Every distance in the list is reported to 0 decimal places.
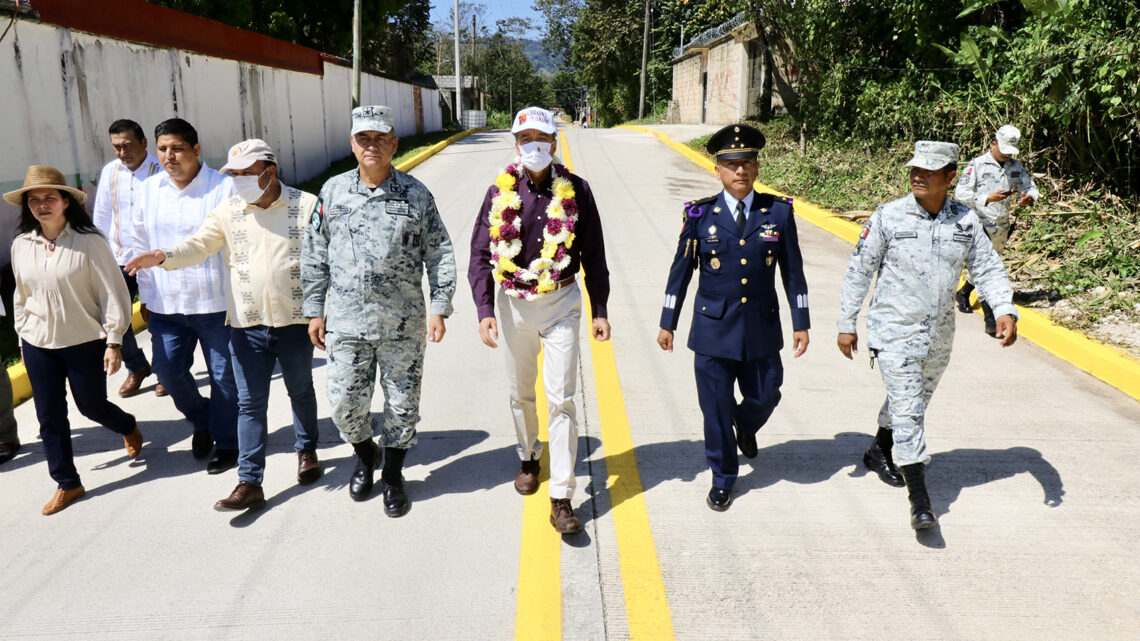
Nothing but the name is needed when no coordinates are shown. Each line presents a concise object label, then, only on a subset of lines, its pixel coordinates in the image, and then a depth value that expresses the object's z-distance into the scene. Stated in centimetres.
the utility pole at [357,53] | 2350
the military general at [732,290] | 398
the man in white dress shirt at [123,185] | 547
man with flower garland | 389
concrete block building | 2847
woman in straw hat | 416
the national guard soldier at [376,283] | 385
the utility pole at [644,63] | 4881
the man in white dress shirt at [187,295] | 462
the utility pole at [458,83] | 3964
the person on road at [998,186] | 749
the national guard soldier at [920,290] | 389
